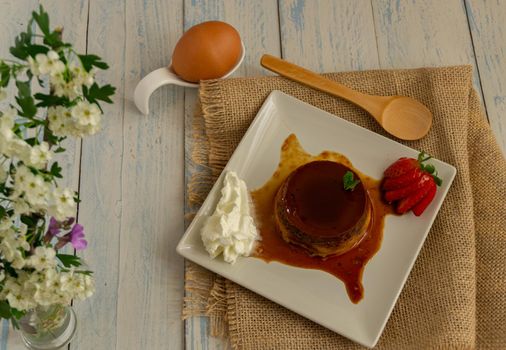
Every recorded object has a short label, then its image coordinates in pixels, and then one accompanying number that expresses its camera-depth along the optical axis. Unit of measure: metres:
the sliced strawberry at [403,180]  1.00
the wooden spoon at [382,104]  1.04
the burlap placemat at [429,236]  0.99
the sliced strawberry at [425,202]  1.00
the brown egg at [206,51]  1.04
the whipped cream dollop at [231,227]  0.98
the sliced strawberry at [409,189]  1.00
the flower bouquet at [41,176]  0.82
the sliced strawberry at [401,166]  1.01
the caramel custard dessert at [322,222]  0.99
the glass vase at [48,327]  0.94
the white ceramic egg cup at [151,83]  1.05
